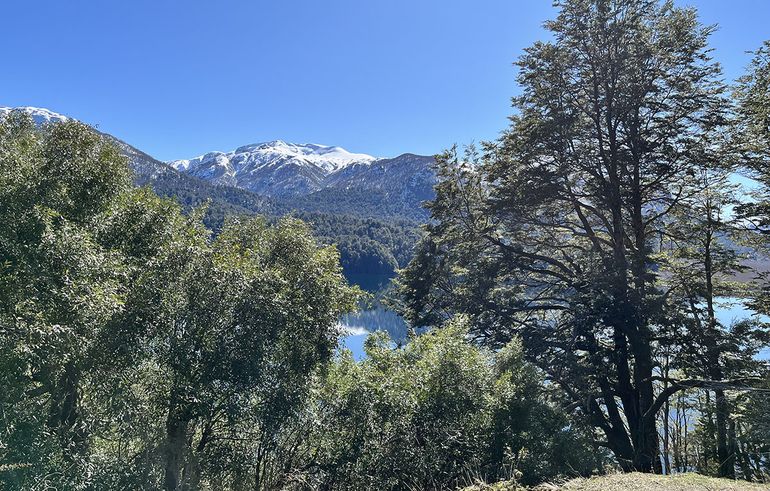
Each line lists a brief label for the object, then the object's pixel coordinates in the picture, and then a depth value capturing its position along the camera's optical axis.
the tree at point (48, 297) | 7.19
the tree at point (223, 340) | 8.75
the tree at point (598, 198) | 14.41
